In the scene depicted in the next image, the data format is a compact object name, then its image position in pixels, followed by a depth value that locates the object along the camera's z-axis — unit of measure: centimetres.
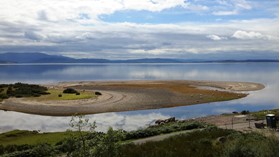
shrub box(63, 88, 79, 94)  6184
